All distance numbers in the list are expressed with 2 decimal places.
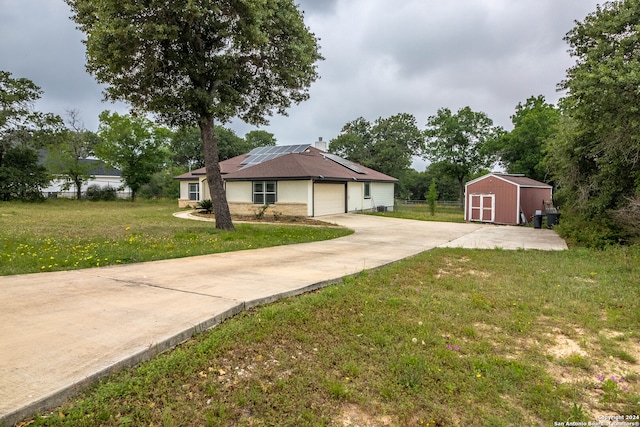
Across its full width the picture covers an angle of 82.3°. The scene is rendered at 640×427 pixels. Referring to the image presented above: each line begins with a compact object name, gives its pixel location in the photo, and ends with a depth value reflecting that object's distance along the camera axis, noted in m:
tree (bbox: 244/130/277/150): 60.98
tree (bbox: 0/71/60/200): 27.50
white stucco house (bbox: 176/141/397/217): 20.73
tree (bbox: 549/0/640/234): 8.14
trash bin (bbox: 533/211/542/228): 17.72
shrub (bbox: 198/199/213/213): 21.96
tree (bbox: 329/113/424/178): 39.81
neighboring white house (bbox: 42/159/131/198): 35.47
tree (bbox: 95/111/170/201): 31.67
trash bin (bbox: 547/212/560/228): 17.61
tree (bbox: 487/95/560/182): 30.89
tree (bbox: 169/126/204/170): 49.66
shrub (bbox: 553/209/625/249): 10.35
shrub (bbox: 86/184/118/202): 35.57
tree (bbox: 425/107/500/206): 38.03
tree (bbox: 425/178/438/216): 25.20
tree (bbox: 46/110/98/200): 30.61
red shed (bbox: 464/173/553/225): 21.30
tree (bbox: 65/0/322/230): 9.86
